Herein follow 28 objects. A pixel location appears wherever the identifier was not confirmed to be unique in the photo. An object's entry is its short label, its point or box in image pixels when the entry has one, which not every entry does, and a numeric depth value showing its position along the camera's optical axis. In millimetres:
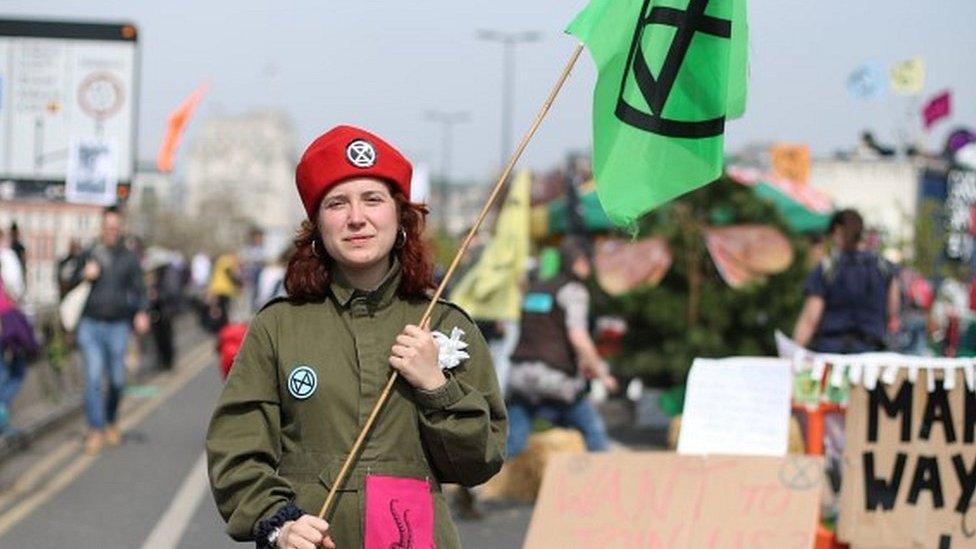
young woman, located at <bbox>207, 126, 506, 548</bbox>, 3941
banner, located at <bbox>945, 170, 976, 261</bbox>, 28297
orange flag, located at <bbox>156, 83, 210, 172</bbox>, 24672
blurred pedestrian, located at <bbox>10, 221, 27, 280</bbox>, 20789
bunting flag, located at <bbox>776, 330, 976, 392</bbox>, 7081
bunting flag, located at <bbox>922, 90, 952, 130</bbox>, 30984
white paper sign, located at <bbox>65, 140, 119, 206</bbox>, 20078
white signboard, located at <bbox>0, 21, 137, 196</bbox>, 20547
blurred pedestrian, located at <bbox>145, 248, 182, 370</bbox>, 25308
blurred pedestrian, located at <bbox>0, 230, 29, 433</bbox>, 12625
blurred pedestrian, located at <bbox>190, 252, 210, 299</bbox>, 41903
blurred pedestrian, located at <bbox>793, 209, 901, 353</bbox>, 11414
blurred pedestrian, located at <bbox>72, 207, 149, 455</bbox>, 14719
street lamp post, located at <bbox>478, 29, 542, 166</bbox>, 58625
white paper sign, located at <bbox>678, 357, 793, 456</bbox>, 6898
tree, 16688
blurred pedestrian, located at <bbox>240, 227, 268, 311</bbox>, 25031
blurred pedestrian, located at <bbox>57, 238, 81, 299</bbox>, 15594
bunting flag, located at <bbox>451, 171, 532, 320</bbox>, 13852
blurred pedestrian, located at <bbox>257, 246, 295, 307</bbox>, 16436
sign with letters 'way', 6914
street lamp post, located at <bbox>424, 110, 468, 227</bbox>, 86988
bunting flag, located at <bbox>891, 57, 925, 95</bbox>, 36000
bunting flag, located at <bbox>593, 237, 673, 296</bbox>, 17000
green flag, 4953
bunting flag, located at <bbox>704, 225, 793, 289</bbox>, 16828
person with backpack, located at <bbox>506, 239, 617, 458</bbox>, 11500
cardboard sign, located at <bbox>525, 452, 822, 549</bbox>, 6391
